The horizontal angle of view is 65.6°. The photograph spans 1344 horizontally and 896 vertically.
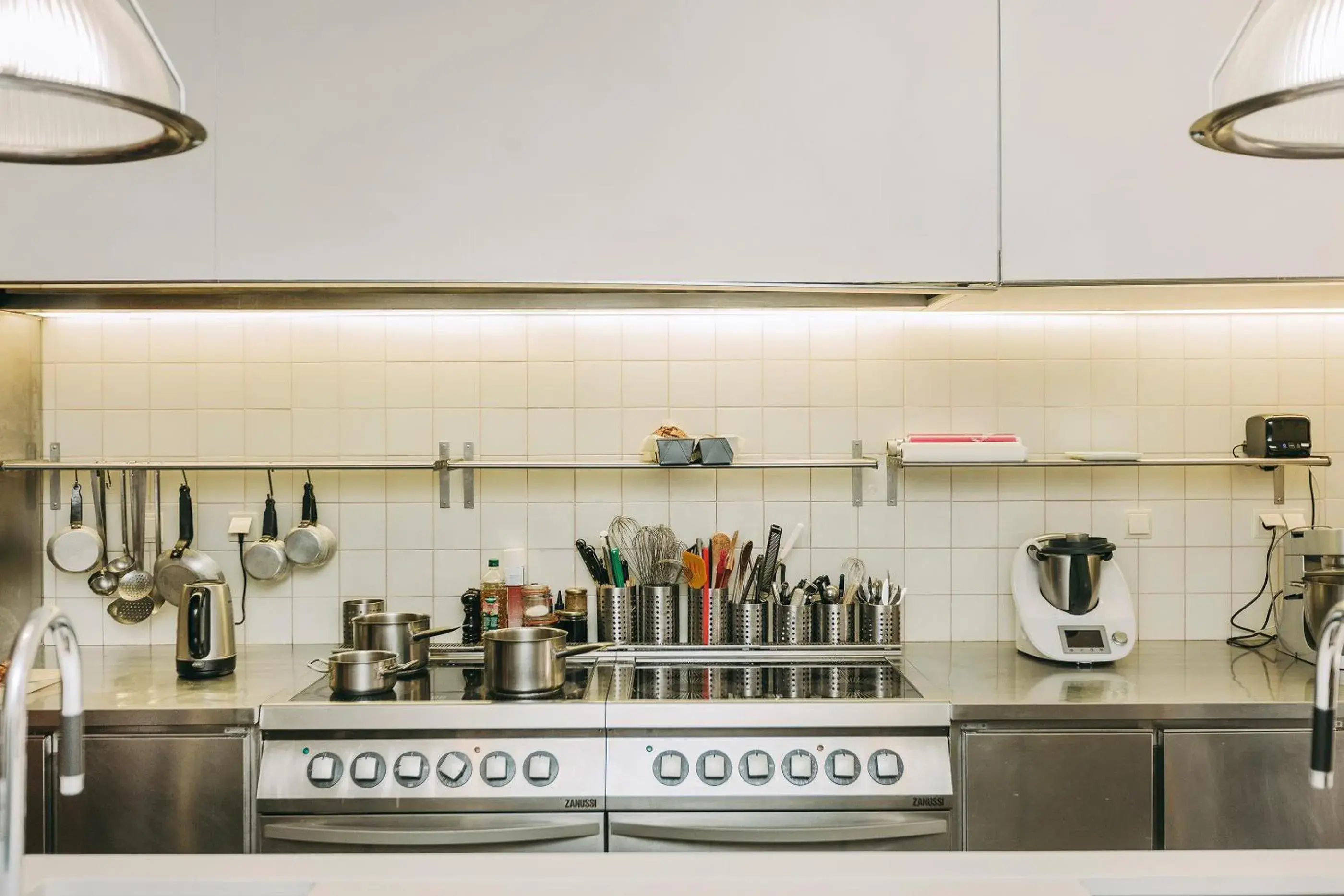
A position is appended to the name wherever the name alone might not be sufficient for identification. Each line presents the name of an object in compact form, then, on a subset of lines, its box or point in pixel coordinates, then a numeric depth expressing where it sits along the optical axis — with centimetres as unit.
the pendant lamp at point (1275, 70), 88
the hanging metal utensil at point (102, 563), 261
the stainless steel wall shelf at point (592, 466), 253
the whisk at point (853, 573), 268
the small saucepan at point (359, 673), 216
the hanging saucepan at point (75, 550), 259
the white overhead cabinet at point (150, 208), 222
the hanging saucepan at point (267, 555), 262
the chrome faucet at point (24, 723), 89
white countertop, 118
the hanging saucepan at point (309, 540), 262
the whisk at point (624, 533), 268
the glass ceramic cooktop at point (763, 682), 217
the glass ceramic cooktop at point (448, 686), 217
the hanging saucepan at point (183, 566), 260
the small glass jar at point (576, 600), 259
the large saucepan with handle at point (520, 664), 215
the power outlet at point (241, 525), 263
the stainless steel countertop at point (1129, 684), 206
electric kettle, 227
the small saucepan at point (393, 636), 236
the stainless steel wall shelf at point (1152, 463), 253
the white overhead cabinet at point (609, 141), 223
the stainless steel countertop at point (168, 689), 204
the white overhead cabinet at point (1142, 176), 224
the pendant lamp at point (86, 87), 84
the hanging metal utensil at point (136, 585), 262
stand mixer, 240
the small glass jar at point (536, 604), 253
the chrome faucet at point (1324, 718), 92
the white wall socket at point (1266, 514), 271
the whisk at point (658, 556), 256
